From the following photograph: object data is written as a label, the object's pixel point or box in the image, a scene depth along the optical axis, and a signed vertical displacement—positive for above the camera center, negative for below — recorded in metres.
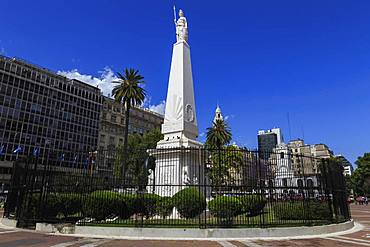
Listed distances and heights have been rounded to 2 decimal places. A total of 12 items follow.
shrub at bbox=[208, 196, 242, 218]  12.45 -0.11
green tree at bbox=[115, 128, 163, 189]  52.56 +11.50
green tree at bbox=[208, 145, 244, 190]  14.20 +1.49
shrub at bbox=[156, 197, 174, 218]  13.57 -0.14
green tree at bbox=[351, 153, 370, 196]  69.94 +7.01
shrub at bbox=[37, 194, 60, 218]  14.26 -0.20
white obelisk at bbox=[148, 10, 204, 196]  16.64 +4.73
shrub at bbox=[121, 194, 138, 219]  13.60 -0.06
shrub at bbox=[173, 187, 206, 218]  13.15 +0.05
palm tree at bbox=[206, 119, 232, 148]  51.84 +12.03
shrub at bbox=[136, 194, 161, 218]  13.80 -0.06
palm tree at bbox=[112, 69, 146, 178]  46.09 +17.41
